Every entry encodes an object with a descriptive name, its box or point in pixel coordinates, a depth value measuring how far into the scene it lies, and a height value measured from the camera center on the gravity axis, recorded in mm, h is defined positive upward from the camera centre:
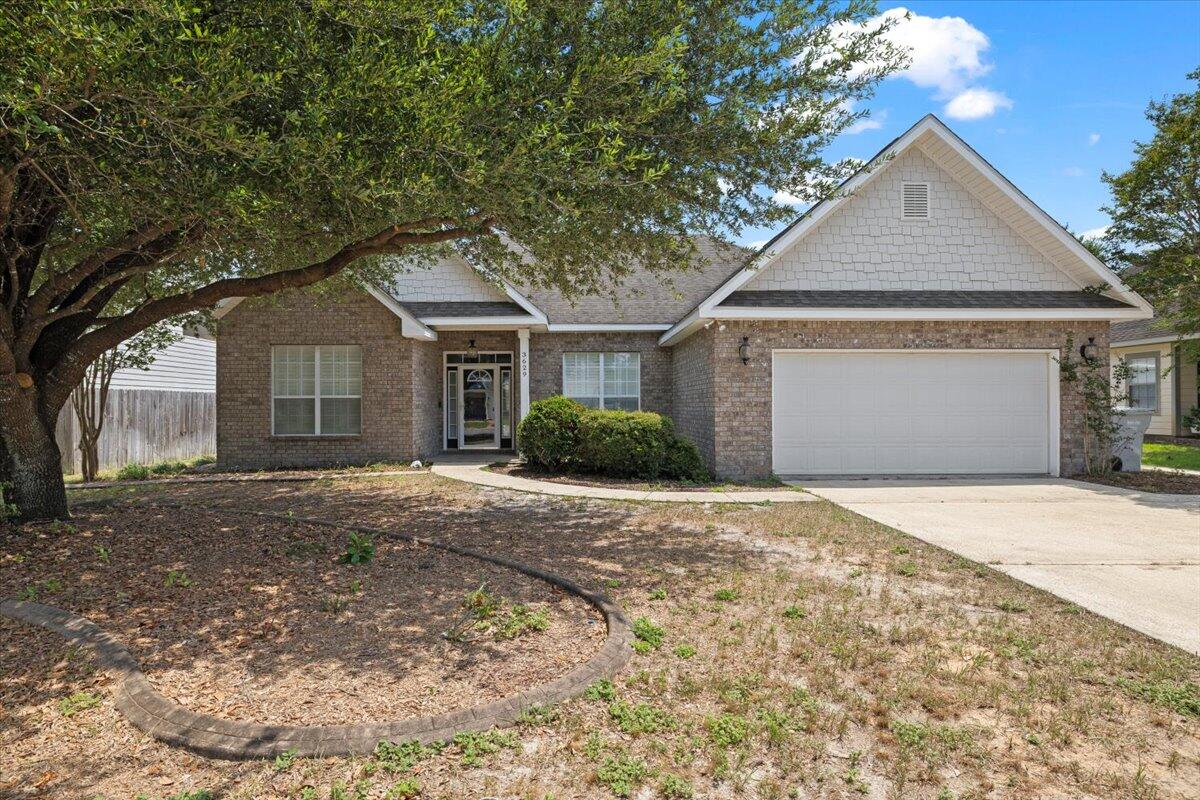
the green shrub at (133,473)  13051 -1478
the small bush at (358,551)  5965 -1373
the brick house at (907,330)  11945 +1292
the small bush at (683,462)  12008 -1131
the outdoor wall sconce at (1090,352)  12039 +853
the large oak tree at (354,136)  4676 +2187
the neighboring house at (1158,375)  19781 +730
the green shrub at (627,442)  11836 -761
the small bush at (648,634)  4215 -1536
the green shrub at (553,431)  12414 -591
